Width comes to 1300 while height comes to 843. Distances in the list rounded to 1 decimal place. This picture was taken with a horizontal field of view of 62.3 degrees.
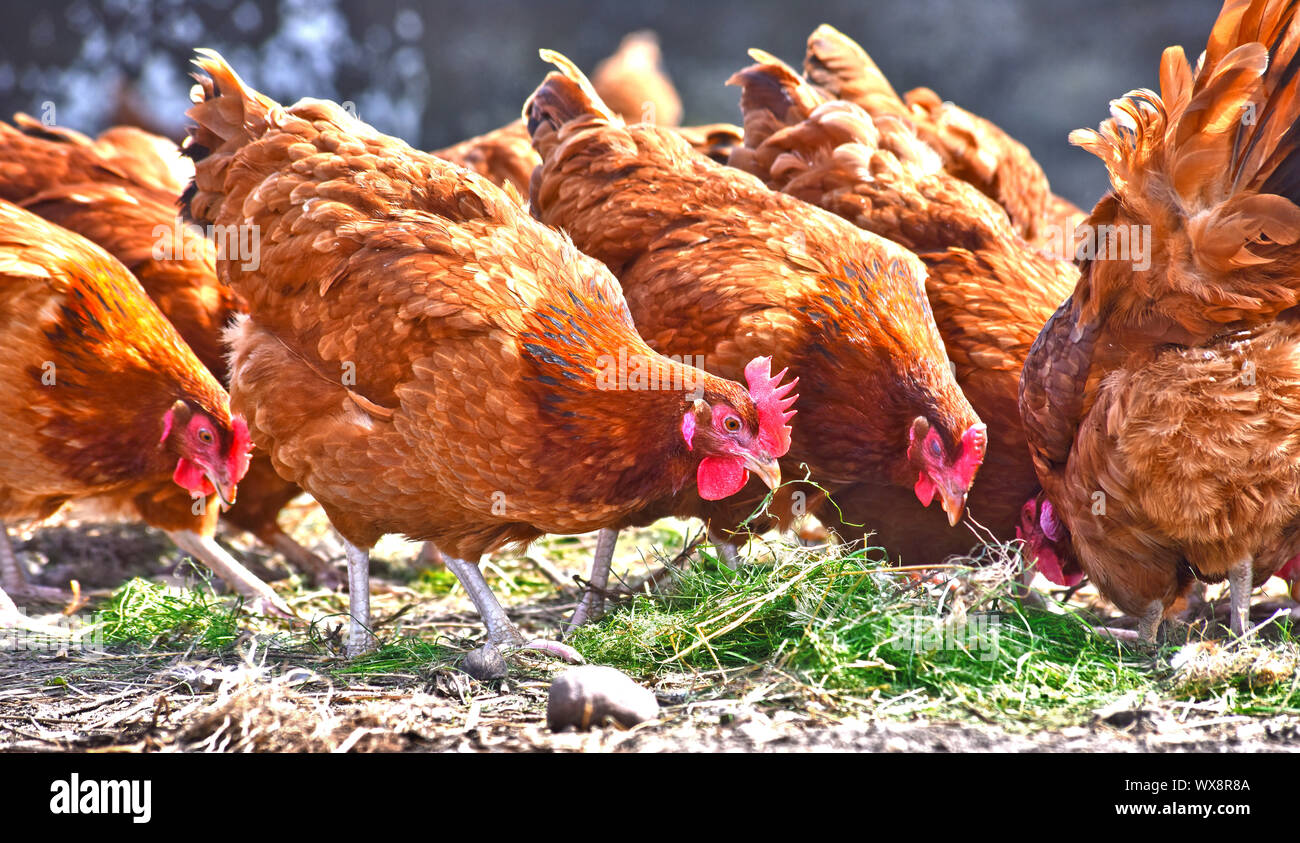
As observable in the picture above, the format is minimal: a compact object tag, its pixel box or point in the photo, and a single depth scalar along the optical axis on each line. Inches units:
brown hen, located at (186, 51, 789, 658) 108.0
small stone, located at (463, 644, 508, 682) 110.8
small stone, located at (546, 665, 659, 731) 94.1
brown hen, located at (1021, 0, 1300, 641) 100.2
